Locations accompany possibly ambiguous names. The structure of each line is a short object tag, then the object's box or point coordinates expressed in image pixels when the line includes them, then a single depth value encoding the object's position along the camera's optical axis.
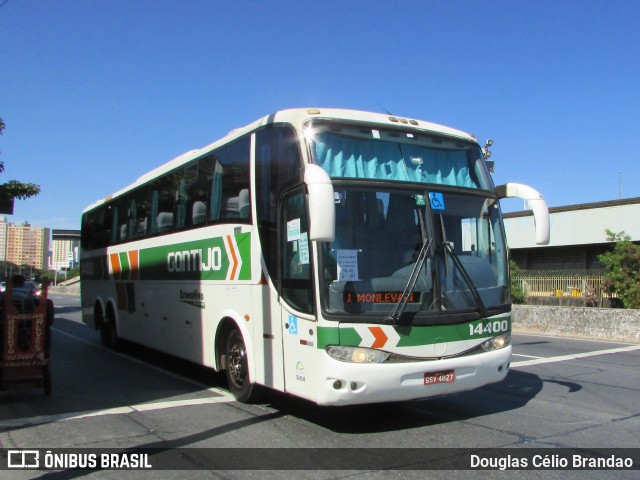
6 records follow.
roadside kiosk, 7.95
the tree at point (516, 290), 23.81
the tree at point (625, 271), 19.20
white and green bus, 5.92
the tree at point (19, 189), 22.61
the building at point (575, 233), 23.94
